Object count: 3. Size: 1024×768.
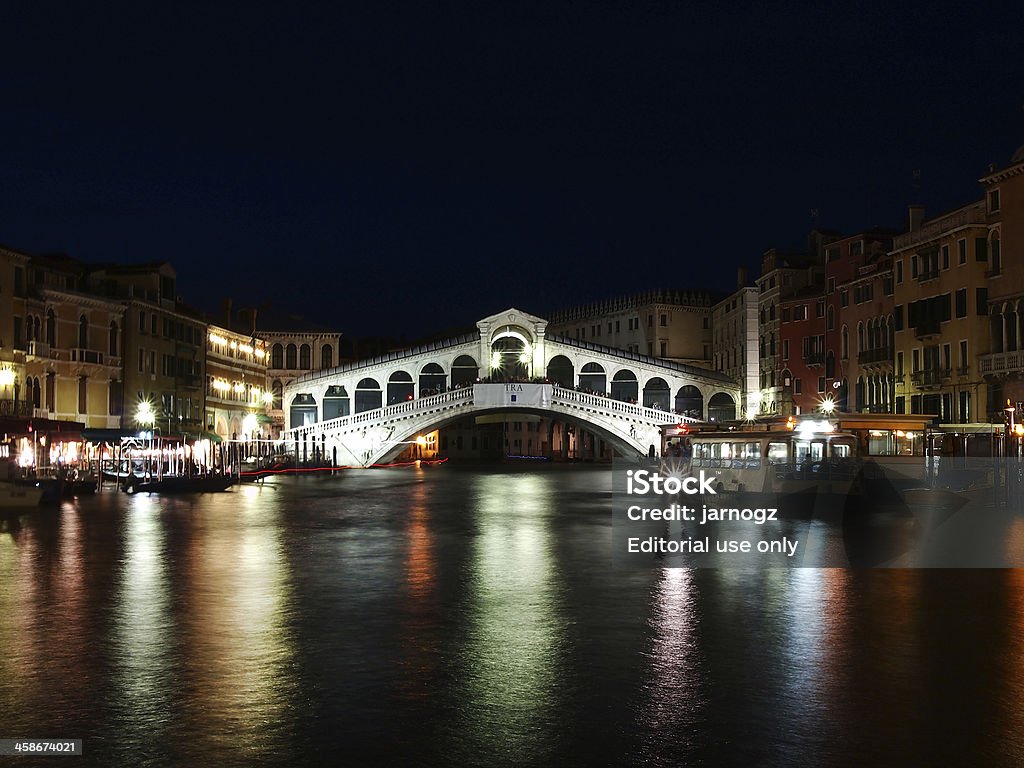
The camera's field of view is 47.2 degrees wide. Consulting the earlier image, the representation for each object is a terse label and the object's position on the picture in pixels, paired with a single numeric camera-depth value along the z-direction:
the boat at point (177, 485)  42.19
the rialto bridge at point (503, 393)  74.06
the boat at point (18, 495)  33.09
